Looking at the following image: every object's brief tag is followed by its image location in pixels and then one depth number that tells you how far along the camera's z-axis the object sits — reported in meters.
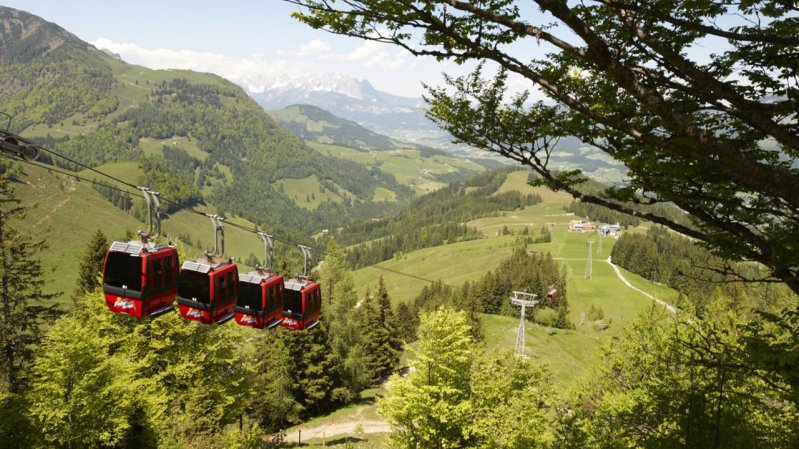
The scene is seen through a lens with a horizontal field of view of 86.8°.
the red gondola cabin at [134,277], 14.59
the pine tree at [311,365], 44.12
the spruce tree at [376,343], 59.88
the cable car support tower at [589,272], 127.97
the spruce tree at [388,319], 65.06
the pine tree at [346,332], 50.28
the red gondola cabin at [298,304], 20.52
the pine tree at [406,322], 84.28
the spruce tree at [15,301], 31.12
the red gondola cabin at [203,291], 15.89
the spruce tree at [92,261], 43.47
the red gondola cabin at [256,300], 17.66
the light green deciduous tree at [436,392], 22.09
